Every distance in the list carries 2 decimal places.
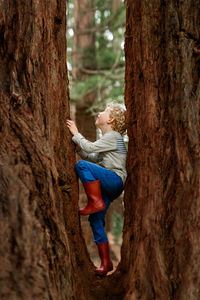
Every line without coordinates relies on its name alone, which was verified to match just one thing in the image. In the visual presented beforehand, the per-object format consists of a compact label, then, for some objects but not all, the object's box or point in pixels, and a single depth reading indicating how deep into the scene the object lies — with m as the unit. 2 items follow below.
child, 3.45
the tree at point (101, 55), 8.18
